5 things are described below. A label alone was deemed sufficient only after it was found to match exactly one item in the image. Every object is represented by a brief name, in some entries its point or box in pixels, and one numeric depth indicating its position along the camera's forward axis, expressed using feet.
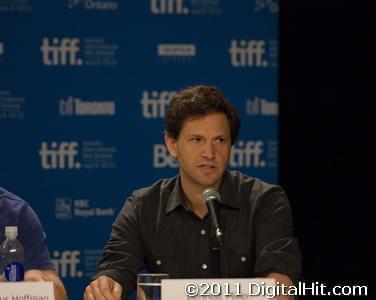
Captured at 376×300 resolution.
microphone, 17.11
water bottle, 18.40
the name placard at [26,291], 16.11
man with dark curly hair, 20.98
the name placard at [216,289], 15.97
